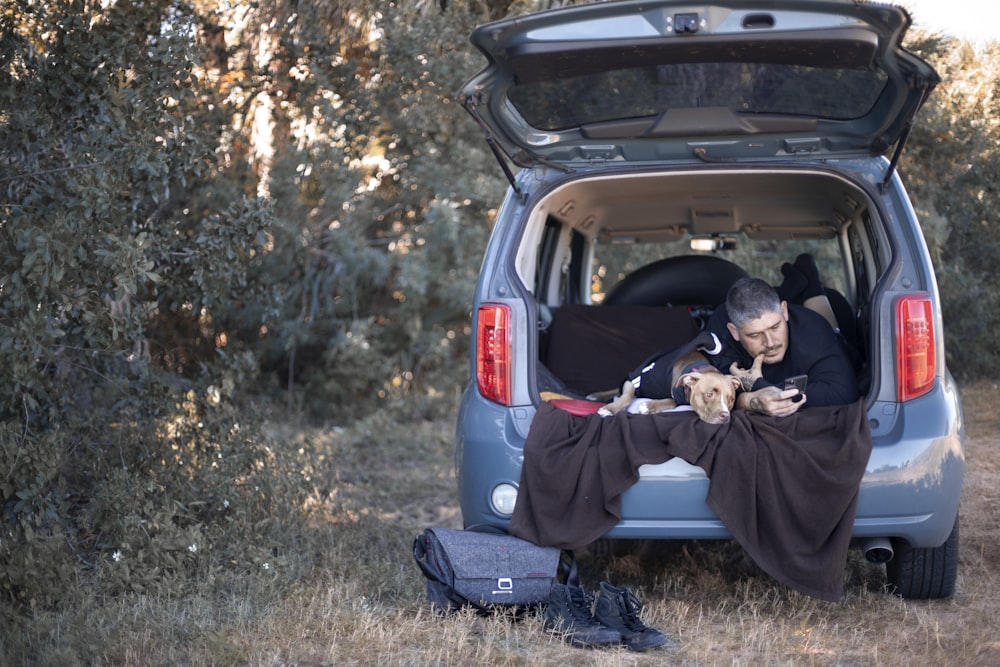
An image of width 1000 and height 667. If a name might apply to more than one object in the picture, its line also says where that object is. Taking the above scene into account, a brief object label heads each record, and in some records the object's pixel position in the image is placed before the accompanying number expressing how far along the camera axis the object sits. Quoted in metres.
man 4.14
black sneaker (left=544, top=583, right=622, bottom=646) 3.65
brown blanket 3.79
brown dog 4.05
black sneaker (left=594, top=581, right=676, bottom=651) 3.64
